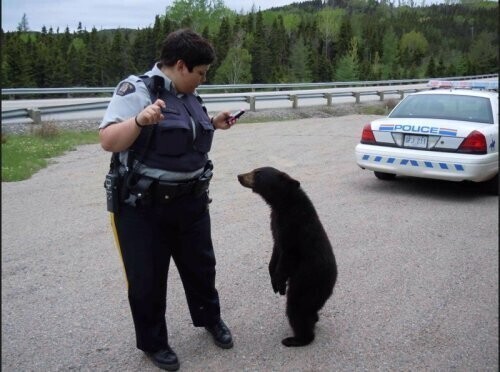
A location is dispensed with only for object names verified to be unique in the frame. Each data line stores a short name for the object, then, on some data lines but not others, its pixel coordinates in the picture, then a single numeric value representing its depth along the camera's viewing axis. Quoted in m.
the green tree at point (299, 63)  61.52
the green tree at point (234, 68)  47.44
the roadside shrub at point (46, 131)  12.33
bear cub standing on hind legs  3.38
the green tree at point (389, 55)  53.09
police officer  2.79
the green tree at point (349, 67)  64.94
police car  7.31
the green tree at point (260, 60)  53.28
